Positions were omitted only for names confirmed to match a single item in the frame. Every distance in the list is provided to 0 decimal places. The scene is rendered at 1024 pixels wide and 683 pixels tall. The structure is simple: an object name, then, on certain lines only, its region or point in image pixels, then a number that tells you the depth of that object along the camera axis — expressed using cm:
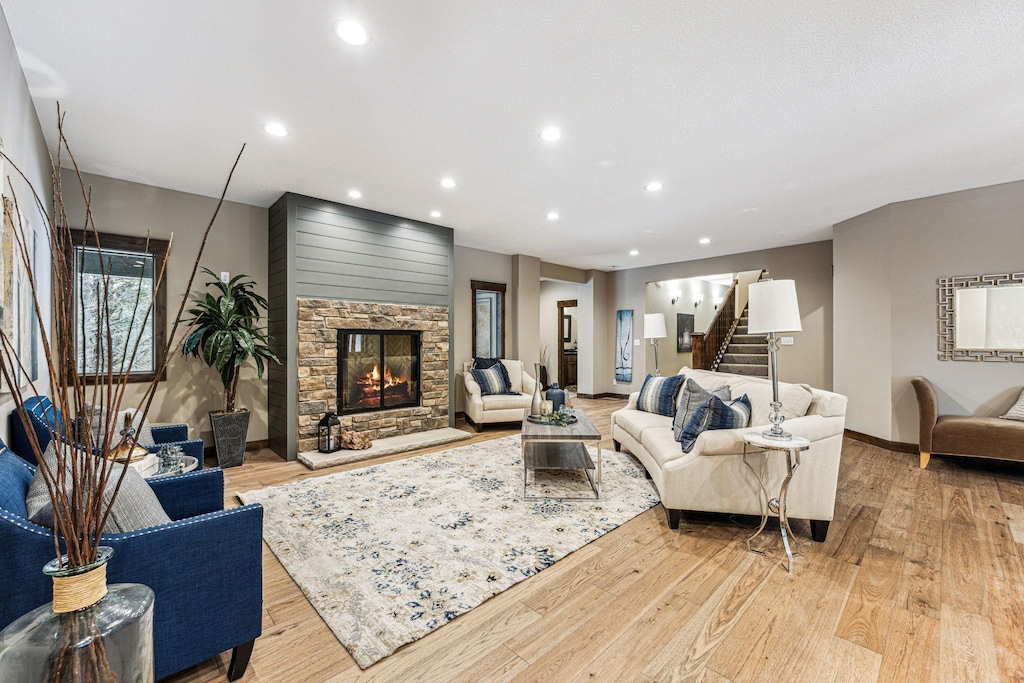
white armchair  579
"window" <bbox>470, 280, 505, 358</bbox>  689
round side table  237
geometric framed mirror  406
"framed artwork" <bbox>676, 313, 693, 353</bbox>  935
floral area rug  204
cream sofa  265
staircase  767
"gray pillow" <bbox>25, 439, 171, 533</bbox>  139
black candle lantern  446
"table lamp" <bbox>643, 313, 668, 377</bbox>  618
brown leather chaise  379
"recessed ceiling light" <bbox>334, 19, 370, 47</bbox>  206
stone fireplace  455
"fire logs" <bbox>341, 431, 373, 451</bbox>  458
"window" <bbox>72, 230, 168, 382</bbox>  386
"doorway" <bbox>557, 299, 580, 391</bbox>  982
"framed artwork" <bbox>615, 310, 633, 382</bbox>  858
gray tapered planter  414
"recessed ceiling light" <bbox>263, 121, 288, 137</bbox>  300
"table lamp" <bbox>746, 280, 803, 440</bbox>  259
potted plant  409
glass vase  85
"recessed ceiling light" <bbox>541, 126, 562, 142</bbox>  303
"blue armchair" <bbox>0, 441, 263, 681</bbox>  127
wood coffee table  335
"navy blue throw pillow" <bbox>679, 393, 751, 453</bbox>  278
